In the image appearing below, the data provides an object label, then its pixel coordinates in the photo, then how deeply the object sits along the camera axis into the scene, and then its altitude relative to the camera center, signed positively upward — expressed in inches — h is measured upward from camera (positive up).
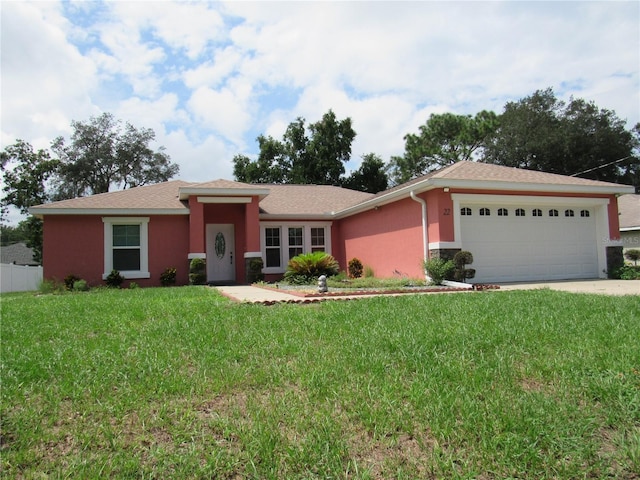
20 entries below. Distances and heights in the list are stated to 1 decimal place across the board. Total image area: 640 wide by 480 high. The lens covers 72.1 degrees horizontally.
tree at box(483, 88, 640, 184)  1398.9 +353.7
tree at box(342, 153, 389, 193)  1314.0 +238.8
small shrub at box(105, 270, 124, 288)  581.0 -24.2
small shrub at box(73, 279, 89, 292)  545.3 -29.6
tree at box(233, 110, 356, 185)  1299.2 +302.1
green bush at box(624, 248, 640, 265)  740.0 -8.6
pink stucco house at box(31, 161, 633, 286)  491.2 +38.3
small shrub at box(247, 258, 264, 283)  596.7 -15.9
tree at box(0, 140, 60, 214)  1141.1 +231.4
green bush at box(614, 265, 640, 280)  495.8 -26.2
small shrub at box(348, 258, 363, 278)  641.6 -17.5
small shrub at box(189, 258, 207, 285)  579.5 -16.1
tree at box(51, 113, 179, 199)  1309.1 +322.6
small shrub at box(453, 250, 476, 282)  450.3 -11.6
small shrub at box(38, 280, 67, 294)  549.0 -30.2
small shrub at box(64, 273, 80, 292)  565.6 -23.8
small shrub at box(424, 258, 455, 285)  441.4 -14.9
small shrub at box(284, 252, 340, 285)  526.1 -12.7
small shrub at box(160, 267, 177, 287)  599.8 -23.9
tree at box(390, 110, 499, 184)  1454.2 +385.8
